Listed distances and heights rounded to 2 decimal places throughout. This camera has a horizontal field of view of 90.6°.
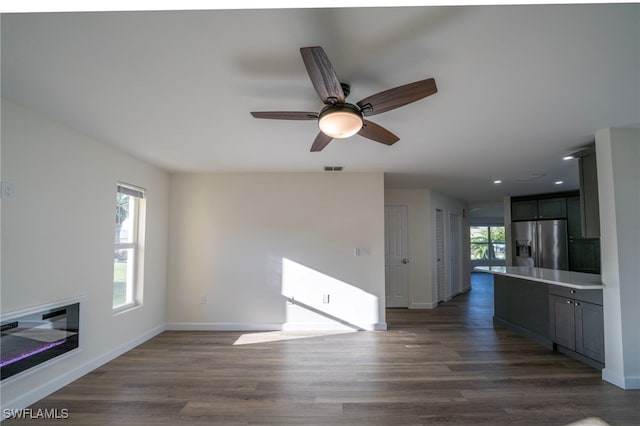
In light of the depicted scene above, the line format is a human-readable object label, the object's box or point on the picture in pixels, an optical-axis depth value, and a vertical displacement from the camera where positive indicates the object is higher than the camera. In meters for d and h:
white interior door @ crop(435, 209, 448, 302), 6.75 -0.43
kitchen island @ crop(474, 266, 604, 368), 3.21 -0.87
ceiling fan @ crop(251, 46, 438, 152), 1.53 +0.81
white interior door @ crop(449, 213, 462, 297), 7.38 -0.42
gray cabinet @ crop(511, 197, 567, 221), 6.38 +0.60
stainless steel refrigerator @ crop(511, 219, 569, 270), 6.24 -0.14
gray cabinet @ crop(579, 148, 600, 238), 3.26 +0.44
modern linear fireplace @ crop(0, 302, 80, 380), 2.34 -0.82
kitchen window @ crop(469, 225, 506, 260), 12.63 -0.25
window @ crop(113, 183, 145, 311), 3.76 -0.12
